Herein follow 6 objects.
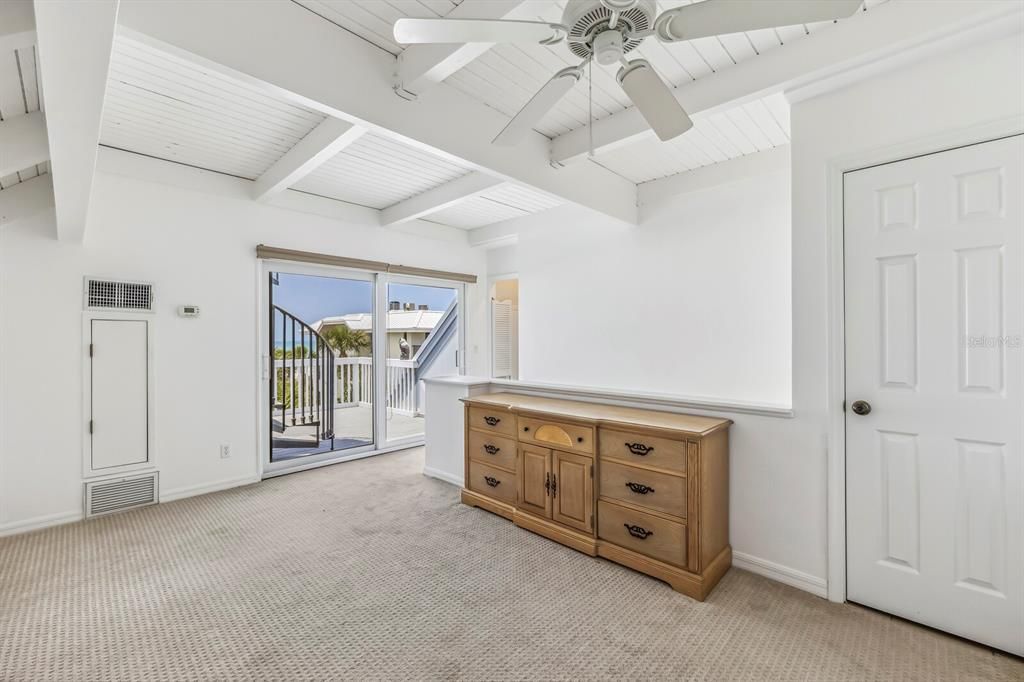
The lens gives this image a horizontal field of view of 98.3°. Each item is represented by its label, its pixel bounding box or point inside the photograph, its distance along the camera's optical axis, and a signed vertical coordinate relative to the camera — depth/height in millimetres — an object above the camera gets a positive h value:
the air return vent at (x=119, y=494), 3154 -1113
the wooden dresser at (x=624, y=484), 2191 -811
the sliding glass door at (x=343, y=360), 4227 -197
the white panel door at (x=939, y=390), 1740 -219
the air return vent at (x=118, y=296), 3189 +353
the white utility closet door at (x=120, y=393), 3211 -370
